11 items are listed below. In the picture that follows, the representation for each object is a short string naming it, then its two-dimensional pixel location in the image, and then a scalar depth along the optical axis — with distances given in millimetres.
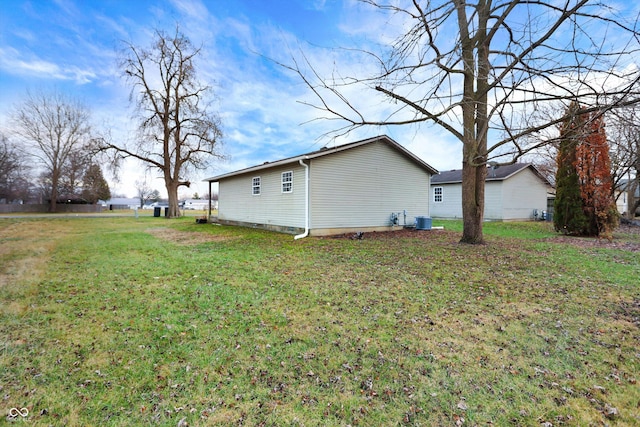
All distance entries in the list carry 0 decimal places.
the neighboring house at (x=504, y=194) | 20453
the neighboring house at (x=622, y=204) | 35588
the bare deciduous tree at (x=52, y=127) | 28375
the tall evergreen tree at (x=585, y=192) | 11672
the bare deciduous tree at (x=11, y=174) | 30984
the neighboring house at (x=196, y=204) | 72225
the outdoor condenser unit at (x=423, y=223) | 13875
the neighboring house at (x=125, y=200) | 76700
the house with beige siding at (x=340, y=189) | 11633
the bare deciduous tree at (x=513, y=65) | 3730
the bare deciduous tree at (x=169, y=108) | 23641
